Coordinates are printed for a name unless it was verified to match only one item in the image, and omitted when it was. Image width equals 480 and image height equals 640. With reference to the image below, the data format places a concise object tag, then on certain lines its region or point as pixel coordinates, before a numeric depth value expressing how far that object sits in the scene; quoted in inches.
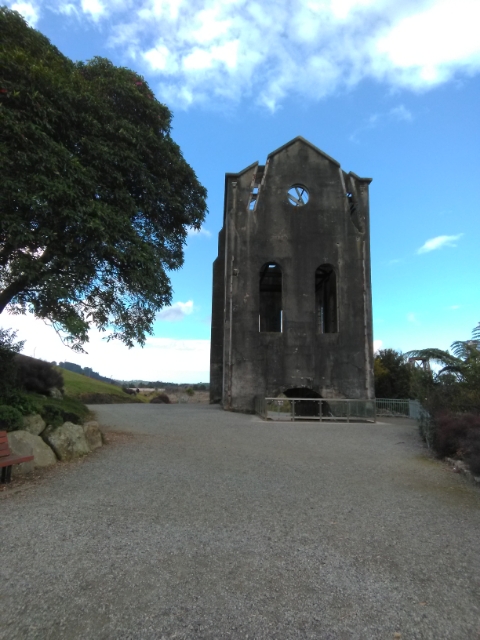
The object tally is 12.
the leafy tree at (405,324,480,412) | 418.0
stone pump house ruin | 797.9
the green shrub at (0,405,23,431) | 279.1
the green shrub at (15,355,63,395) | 499.8
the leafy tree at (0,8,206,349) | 297.7
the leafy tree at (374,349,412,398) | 1321.4
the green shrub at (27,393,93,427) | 327.6
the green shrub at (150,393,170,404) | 1464.0
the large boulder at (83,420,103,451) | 344.2
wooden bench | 234.1
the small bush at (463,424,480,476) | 269.4
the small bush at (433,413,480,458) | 331.9
